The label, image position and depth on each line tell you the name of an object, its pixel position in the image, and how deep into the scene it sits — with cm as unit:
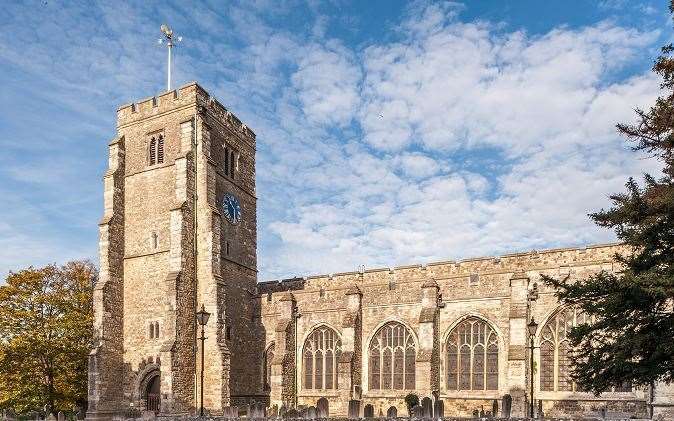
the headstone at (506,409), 1575
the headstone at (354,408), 1600
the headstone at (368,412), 1609
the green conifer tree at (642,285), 1305
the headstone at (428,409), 1523
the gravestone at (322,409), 1668
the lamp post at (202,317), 2161
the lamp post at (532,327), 2094
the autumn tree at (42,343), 2964
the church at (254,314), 2691
